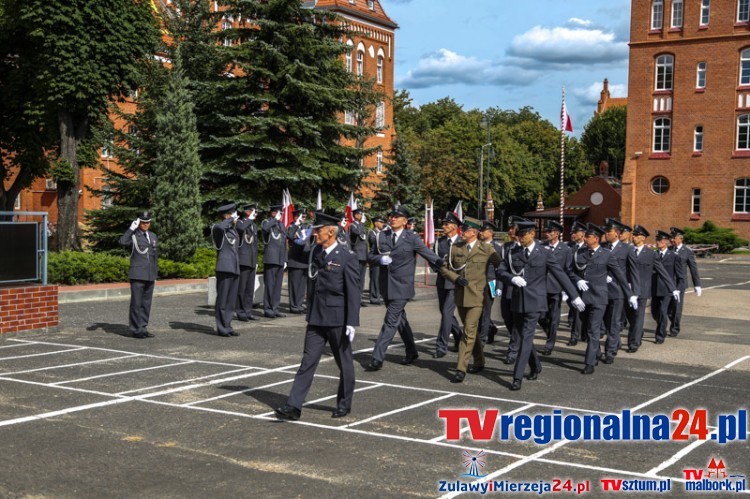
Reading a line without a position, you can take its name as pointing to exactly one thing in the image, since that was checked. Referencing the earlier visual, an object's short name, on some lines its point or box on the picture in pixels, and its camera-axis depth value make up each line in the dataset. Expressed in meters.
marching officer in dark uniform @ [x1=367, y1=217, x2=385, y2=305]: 18.88
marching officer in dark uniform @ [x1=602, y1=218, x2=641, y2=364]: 12.20
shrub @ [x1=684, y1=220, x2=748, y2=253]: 51.09
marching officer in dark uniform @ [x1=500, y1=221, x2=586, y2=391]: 10.32
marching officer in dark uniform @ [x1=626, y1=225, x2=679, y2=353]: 13.38
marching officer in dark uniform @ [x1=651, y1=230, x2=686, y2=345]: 14.58
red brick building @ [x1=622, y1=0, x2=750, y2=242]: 54.34
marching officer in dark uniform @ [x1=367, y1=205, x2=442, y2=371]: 11.30
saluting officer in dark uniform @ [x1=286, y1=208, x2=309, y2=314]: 16.75
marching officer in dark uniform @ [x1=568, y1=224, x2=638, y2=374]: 11.34
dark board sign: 13.59
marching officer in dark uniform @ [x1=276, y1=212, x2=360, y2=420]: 8.48
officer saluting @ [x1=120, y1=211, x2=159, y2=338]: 13.78
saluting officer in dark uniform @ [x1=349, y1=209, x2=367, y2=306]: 19.08
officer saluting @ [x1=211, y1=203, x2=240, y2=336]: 14.07
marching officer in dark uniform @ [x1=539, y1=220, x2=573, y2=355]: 12.45
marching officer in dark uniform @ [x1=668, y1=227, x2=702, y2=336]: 15.20
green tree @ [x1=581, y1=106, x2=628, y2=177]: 88.56
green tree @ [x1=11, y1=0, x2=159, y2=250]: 30.62
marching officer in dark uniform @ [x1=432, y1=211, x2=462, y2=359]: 12.06
